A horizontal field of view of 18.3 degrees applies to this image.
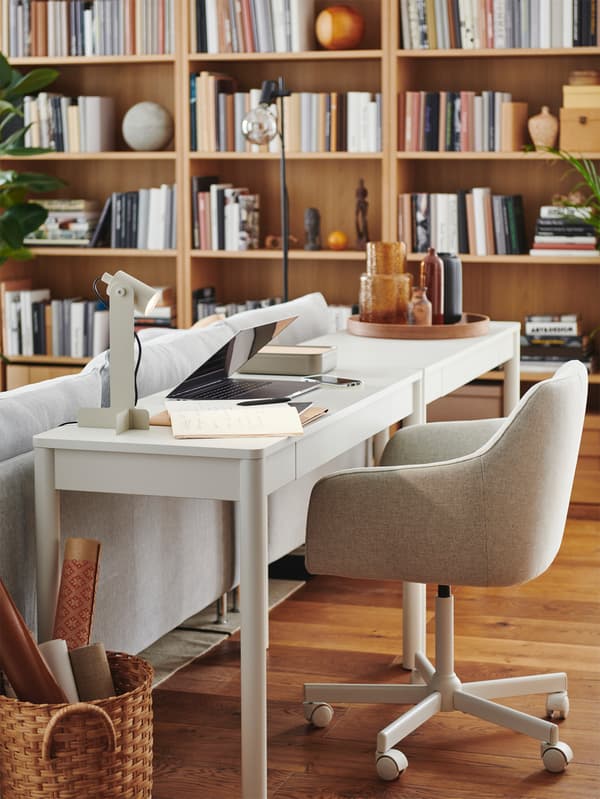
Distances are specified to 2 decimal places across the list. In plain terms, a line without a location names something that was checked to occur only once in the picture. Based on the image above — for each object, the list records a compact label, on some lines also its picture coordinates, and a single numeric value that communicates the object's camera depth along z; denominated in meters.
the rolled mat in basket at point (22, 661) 3.13
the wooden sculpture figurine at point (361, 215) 7.84
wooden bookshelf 7.61
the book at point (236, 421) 3.40
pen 3.90
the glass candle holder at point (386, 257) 5.35
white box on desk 4.43
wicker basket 3.09
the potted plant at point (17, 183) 7.72
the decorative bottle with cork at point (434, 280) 5.44
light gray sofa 3.56
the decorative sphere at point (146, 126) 8.07
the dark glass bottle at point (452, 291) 5.48
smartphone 4.25
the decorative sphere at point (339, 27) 7.61
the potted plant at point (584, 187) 6.94
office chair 3.65
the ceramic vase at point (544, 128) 7.32
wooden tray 5.26
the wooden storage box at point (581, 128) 7.21
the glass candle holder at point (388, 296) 5.38
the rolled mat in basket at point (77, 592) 3.37
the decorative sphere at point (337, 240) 7.89
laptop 3.87
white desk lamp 3.48
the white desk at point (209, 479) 3.27
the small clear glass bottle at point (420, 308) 5.31
